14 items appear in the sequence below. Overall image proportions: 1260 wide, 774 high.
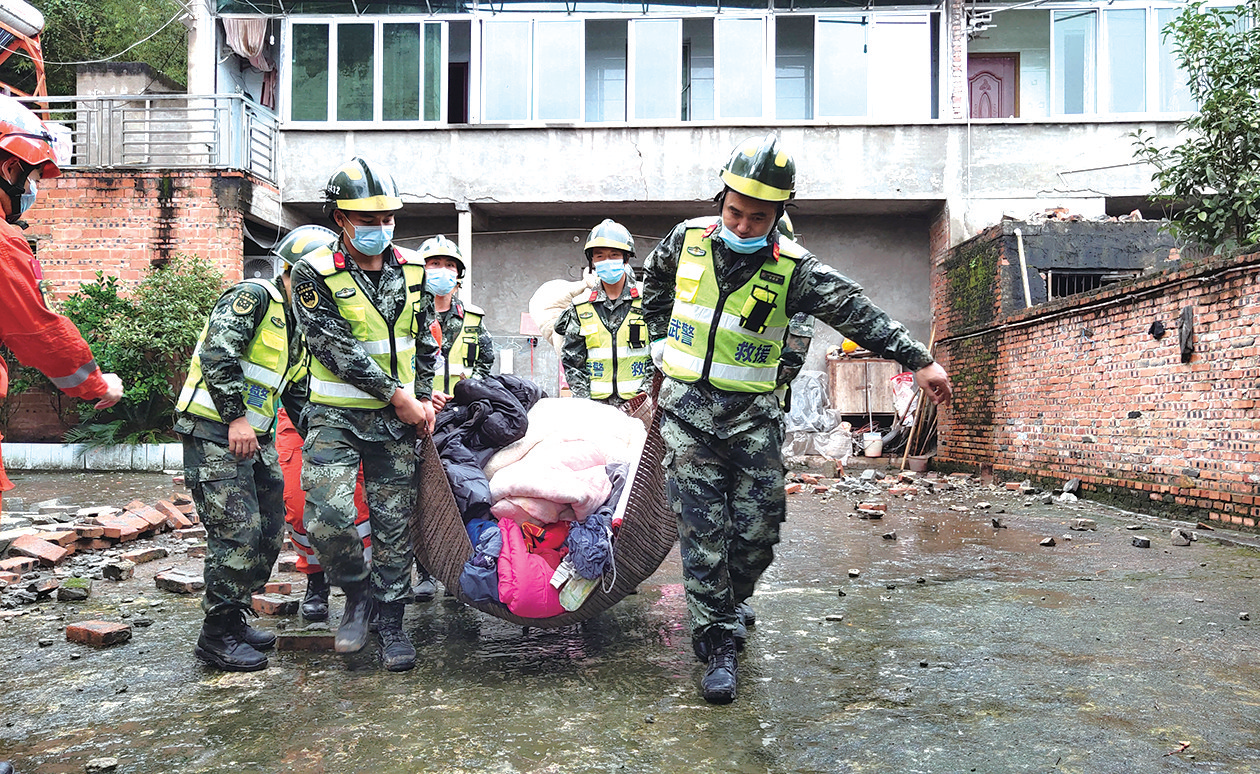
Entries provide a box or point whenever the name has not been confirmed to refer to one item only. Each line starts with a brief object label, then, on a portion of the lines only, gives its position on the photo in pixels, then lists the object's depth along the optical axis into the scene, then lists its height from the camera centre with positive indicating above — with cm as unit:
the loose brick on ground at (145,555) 612 -107
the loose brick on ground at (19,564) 559 -103
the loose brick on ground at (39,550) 583 -98
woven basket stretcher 373 -57
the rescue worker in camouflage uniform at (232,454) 367 -22
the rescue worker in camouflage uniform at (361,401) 368 +0
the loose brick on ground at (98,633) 406 -106
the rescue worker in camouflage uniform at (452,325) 643 +57
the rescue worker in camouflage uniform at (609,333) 636 +49
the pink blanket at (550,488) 377 -37
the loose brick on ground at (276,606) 476 -109
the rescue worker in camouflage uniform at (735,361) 349 +16
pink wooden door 1698 +600
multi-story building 1522 +505
